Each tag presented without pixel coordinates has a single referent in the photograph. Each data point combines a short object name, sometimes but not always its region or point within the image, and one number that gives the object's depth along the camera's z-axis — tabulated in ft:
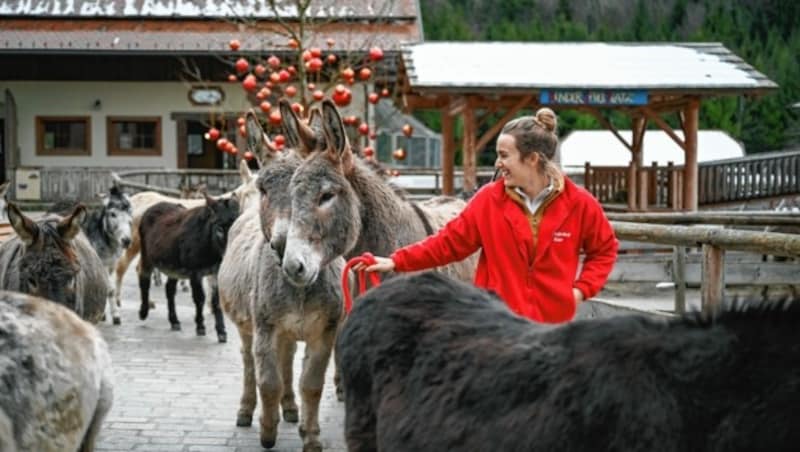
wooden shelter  57.06
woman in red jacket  13.60
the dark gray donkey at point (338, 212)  16.31
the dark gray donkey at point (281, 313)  19.30
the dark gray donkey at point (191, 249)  39.45
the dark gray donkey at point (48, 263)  20.04
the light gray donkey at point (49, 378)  11.97
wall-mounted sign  98.99
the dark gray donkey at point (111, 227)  43.52
